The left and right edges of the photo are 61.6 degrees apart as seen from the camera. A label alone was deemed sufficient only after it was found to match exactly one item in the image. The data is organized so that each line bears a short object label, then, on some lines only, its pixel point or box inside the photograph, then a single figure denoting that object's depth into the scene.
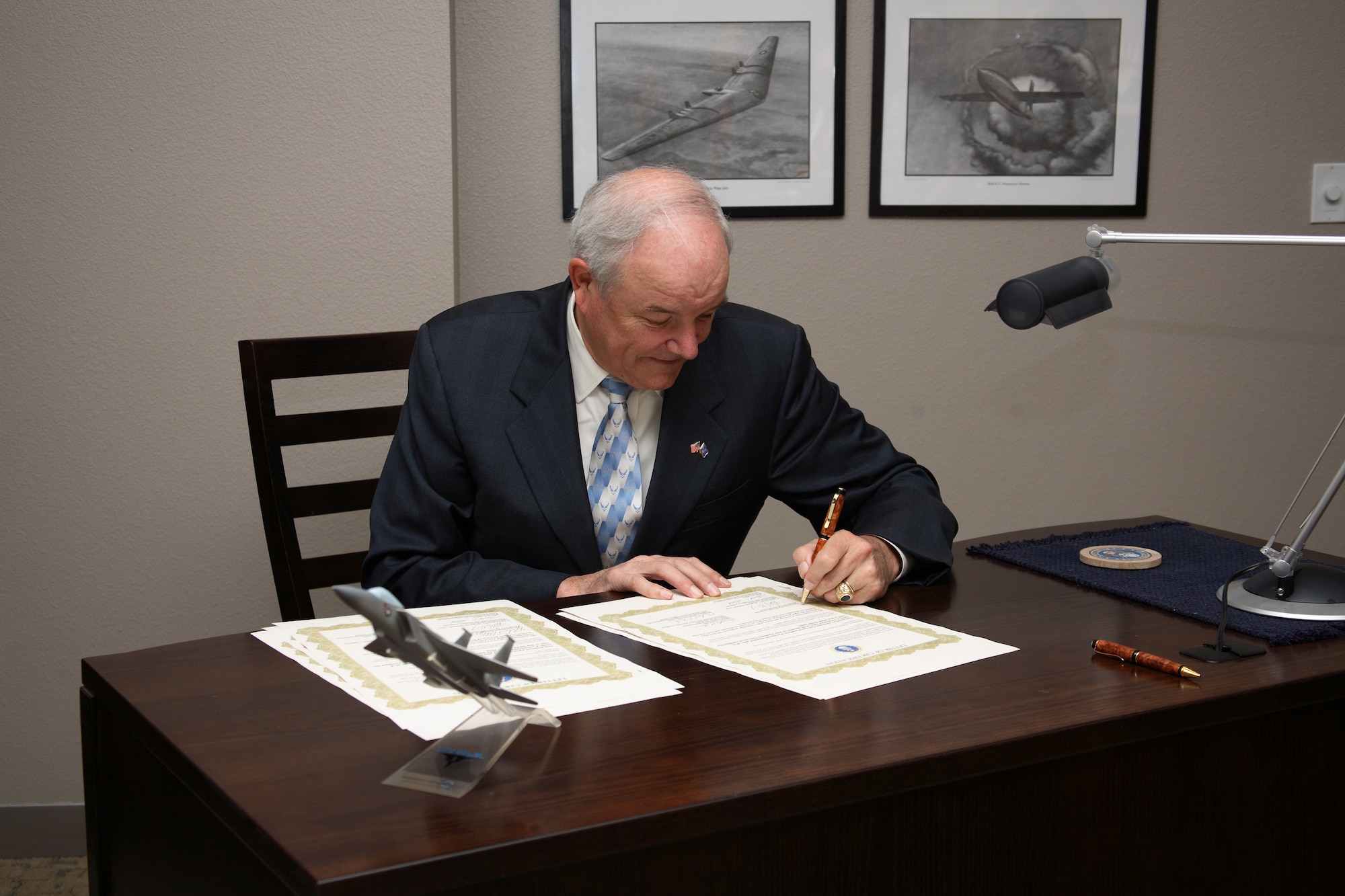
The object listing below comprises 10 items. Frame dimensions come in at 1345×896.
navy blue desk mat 1.47
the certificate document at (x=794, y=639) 1.26
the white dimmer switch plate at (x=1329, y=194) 3.27
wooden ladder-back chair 2.05
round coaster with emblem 1.75
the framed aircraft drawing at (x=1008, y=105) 3.04
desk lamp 1.51
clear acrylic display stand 0.94
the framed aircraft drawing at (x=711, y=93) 2.91
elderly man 1.70
